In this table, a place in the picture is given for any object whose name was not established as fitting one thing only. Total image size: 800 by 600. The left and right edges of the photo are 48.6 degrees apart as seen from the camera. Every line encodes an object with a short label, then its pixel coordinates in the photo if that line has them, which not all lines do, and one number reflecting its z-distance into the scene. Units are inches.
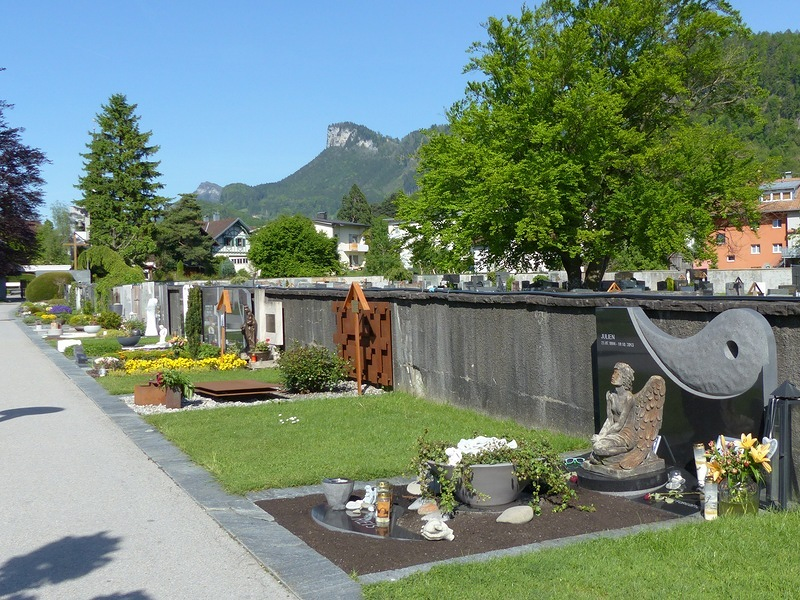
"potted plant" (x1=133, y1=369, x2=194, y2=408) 565.6
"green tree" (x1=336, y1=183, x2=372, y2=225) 5300.2
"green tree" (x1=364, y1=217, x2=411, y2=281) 2380.8
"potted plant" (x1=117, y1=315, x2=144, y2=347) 1042.7
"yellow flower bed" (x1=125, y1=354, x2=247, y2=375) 797.2
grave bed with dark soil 238.8
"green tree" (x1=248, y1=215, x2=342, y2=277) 3297.2
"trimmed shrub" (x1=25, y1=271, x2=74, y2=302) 2812.5
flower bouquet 259.3
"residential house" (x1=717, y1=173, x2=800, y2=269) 3105.3
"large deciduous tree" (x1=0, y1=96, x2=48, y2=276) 2268.7
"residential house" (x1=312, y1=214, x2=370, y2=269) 4170.8
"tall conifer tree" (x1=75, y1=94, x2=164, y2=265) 2807.6
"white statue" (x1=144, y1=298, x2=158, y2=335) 1224.2
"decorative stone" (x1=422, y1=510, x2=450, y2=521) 275.0
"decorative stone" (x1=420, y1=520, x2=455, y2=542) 253.1
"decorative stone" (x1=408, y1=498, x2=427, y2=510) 288.4
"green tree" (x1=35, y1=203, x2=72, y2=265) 4724.4
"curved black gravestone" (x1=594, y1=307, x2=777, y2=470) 282.5
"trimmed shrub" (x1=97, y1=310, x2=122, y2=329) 1414.9
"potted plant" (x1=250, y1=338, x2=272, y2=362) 825.5
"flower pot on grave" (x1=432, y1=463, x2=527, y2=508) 283.9
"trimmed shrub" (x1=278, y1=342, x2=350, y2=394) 611.8
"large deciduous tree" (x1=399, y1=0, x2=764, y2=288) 1211.2
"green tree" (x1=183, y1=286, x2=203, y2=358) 916.0
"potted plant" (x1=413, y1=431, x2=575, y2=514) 282.5
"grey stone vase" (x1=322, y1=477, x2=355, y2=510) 286.0
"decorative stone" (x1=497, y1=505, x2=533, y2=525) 269.6
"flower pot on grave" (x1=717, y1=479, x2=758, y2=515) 258.2
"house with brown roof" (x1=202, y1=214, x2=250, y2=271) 4581.7
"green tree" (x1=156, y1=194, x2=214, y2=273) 3388.3
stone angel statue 305.7
